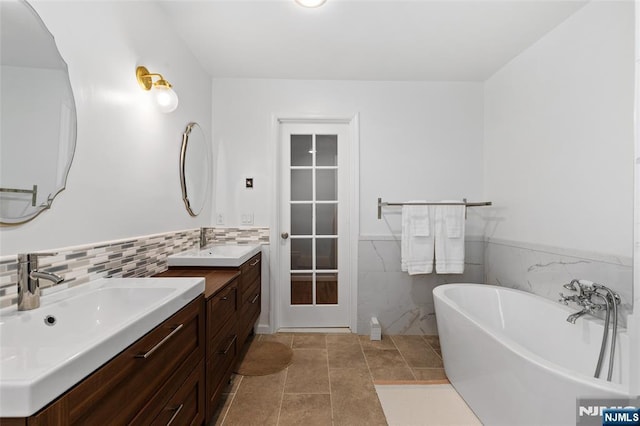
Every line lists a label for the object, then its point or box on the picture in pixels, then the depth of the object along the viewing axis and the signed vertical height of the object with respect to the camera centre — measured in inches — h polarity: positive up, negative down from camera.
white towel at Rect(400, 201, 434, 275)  103.0 -10.2
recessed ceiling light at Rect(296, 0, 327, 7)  68.1 +49.7
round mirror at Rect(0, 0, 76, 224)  37.6 +13.6
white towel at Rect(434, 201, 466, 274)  103.1 -10.1
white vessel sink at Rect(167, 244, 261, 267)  76.8 -12.8
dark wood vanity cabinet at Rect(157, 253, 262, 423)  59.4 -25.7
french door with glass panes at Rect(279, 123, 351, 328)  114.7 -5.1
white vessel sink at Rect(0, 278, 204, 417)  22.6 -14.0
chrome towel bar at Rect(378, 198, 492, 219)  101.7 +3.1
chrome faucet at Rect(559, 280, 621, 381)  57.7 -20.0
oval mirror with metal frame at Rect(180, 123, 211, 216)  87.6 +14.2
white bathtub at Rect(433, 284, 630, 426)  45.1 -29.3
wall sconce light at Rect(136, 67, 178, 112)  66.3 +29.6
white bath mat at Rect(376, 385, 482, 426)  65.5 -47.0
